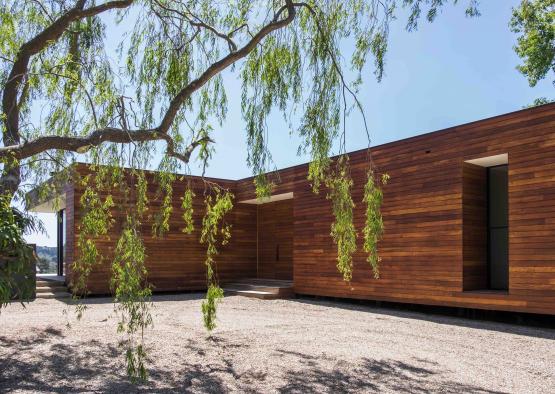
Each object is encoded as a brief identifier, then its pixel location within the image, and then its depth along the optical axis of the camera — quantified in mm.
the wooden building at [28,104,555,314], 6902
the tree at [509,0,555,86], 12805
